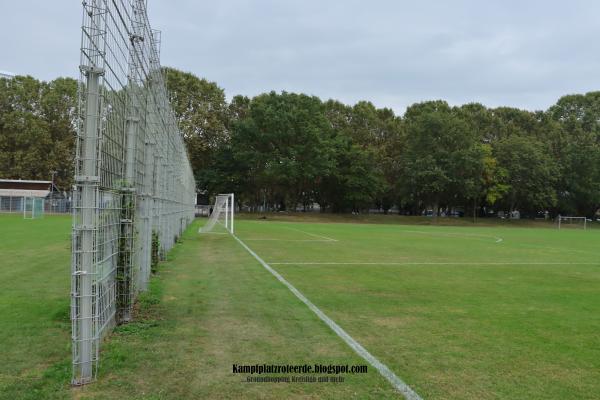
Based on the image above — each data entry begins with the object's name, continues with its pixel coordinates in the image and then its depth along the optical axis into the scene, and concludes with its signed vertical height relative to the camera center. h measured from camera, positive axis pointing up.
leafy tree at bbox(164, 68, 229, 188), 56.91 +9.41
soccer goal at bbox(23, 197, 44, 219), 43.08 -0.91
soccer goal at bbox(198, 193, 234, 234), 25.63 -0.59
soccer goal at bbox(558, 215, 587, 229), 59.73 -1.97
